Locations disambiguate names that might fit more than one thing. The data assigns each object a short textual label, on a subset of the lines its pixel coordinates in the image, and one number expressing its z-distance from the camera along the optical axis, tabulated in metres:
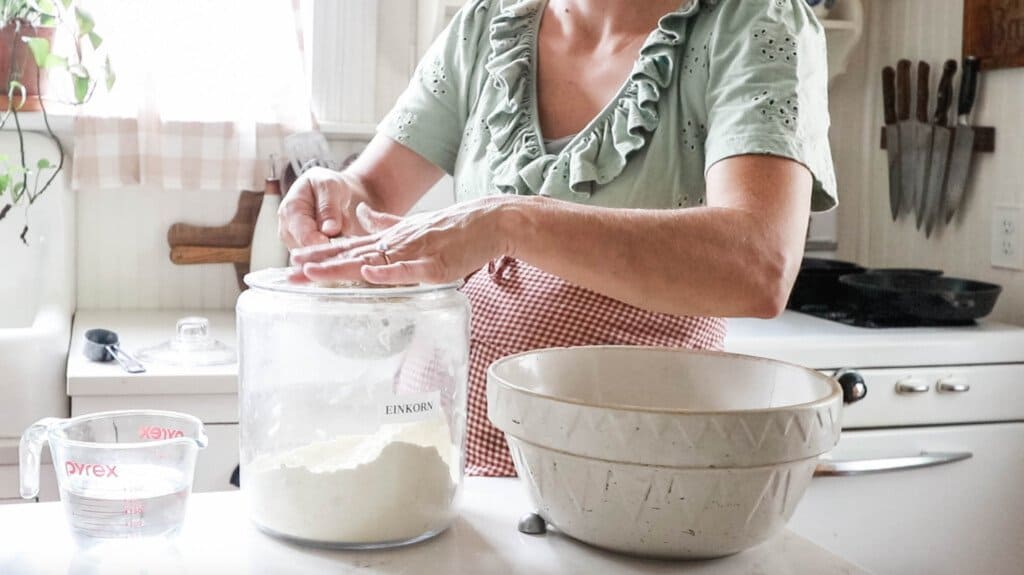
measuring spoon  1.72
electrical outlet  2.11
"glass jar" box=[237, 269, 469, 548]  0.82
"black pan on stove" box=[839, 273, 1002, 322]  1.96
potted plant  1.91
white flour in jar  0.81
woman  0.98
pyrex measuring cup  0.82
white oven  1.90
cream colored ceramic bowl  0.75
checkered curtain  2.08
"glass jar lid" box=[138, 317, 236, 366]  1.76
